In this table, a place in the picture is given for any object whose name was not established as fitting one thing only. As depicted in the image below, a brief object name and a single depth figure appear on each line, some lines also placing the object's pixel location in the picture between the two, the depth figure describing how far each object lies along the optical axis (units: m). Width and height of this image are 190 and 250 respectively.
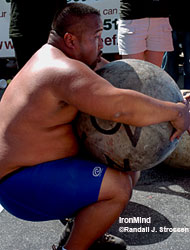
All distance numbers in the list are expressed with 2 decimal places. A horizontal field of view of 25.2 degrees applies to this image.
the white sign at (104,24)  7.47
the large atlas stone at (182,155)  3.87
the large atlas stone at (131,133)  2.54
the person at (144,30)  4.51
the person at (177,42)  5.72
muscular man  2.41
